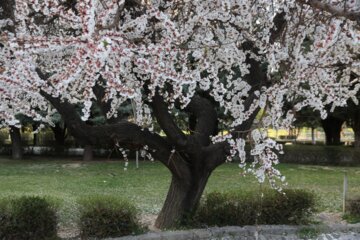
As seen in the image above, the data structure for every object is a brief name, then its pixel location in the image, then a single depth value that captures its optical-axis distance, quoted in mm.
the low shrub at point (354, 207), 7230
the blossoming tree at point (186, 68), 3441
